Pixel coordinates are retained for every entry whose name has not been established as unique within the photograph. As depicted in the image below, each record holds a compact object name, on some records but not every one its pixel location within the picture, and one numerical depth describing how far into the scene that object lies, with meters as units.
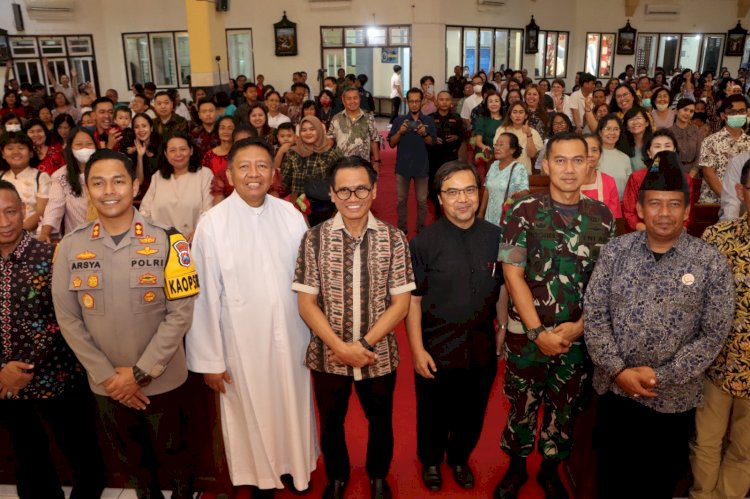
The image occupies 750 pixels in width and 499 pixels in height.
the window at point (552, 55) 17.95
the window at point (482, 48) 15.49
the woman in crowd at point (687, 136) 5.66
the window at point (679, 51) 19.20
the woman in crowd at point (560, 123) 5.63
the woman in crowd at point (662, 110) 7.03
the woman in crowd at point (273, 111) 7.27
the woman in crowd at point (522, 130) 5.20
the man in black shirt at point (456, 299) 2.43
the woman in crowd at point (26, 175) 4.03
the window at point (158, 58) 16.23
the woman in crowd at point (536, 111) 6.44
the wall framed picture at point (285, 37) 15.11
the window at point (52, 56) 15.99
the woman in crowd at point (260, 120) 5.79
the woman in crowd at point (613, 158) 4.16
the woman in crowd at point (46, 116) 7.98
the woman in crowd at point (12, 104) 9.50
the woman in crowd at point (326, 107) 8.76
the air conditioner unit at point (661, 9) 18.67
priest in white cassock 2.42
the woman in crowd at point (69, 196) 3.98
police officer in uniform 2.18
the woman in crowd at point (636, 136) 4.51
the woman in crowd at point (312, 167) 4.07
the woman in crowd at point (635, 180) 3.70
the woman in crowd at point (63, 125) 6.24
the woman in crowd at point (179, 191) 3.69
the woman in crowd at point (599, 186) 3.54
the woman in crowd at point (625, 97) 6.18
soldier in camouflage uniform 2.33
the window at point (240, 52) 15.52
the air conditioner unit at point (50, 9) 15.63
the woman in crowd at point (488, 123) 6.10
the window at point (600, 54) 18.86
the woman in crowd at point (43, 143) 4.88
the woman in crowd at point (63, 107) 10.05
